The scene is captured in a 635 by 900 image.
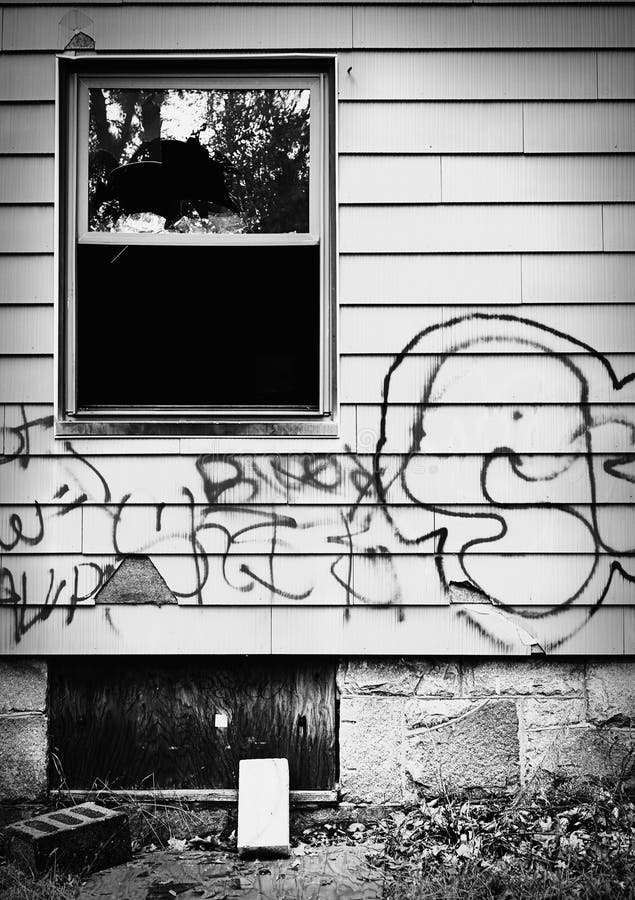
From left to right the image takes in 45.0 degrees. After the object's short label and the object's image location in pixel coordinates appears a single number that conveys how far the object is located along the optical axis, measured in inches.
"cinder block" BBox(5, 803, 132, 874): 108.6
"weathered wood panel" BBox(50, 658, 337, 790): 130.3
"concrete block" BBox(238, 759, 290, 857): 117.4
